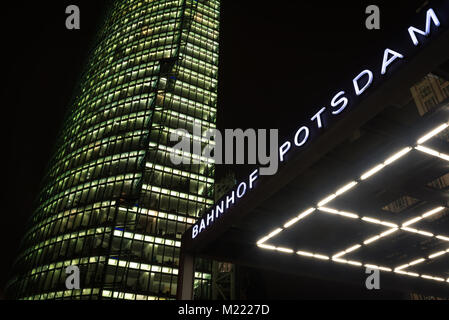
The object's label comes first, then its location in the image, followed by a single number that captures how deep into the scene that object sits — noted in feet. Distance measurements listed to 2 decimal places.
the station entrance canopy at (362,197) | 24.81
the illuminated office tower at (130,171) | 194.80
